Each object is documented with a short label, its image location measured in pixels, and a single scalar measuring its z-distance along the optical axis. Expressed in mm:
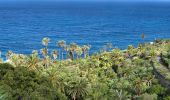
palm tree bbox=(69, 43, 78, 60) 156762
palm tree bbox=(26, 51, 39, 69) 112344
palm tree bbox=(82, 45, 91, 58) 161000
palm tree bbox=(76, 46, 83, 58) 155862
